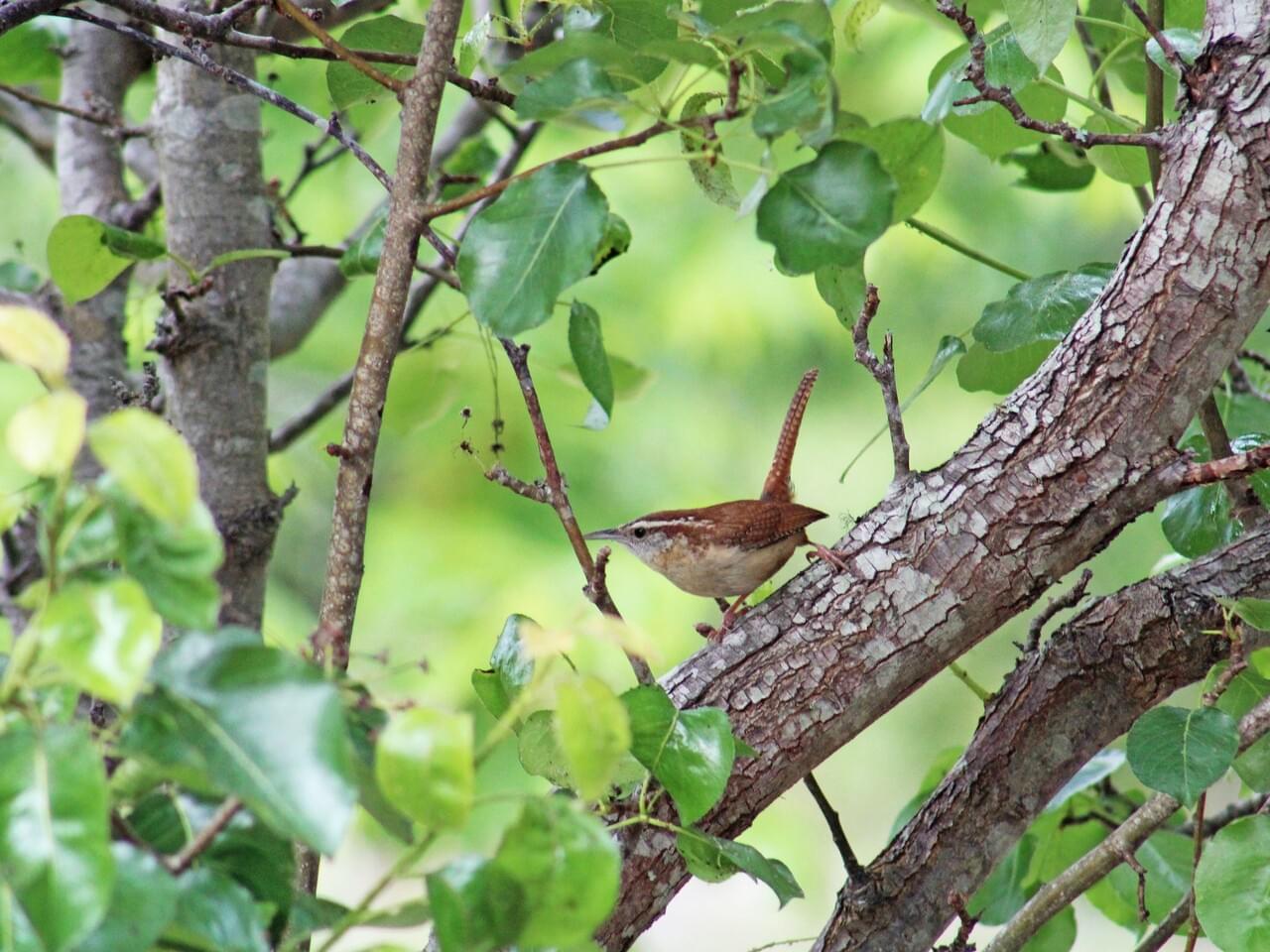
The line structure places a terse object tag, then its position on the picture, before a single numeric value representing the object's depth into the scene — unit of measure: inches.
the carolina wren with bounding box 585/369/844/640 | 247.5
